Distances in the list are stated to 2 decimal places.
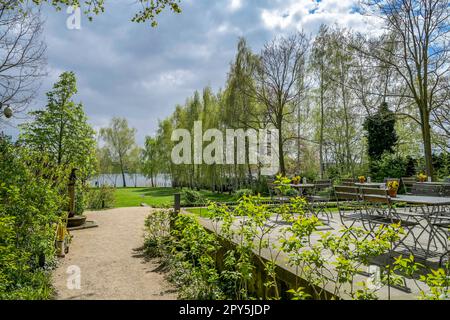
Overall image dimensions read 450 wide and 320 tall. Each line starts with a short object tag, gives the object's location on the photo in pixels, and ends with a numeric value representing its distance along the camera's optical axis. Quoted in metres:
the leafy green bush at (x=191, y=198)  11.47
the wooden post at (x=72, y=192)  8.64
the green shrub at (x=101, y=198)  13.76
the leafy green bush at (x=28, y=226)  3.56
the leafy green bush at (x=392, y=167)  14.13
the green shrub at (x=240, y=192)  12.57
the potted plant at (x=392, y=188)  4.39
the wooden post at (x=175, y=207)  6.46
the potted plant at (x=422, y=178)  7.28
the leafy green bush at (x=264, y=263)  1.98
